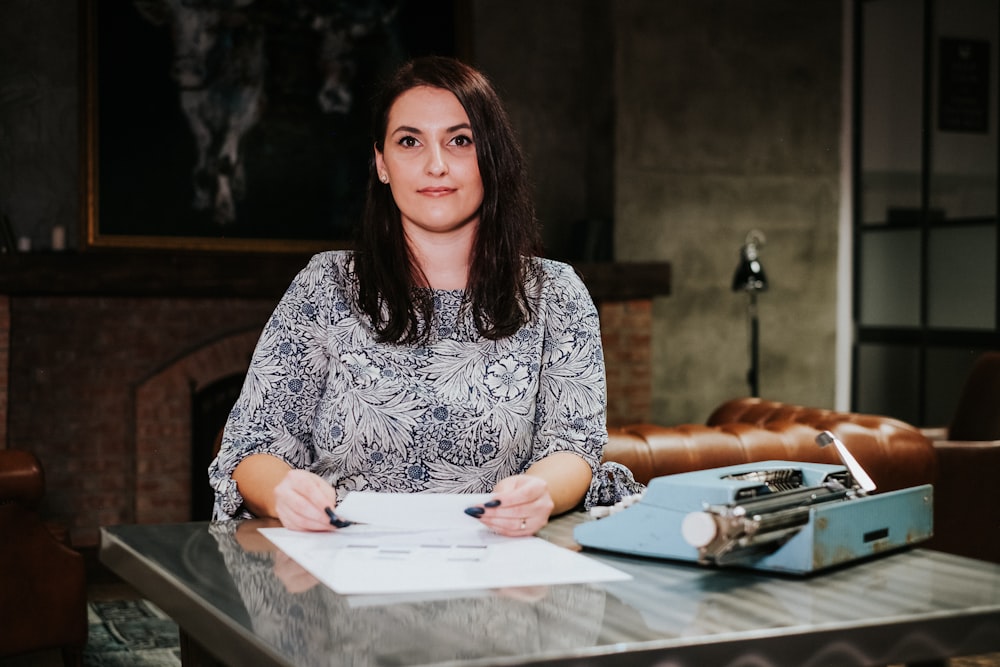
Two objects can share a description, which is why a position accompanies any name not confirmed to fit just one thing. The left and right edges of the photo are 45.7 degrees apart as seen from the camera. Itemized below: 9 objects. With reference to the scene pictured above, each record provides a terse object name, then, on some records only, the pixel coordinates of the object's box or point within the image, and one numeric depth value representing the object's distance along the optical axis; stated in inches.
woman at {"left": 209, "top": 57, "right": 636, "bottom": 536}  71.2
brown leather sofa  133.1
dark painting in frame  231.9
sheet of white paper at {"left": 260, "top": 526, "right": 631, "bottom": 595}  47.5
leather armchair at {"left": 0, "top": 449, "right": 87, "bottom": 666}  133.8
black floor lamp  250.8
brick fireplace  222.2
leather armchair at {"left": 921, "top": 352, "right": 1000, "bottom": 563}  172.6
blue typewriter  47.8
